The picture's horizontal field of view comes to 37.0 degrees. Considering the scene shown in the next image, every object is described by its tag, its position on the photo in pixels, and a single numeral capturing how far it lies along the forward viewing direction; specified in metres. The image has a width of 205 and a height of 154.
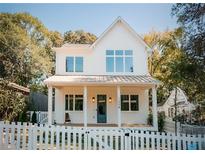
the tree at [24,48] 20.14
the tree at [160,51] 19.35
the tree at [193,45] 10.78
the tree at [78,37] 26.84
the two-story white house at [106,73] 14.64
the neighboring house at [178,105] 19.59
